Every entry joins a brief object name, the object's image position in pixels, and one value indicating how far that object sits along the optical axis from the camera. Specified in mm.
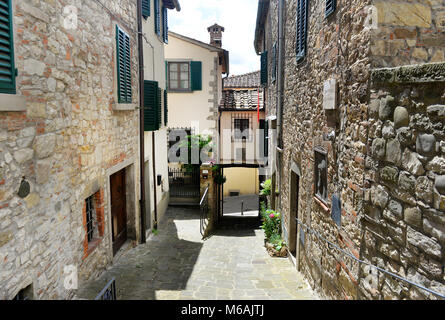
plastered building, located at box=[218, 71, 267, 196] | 15859
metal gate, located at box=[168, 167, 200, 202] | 15633
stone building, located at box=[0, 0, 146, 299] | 3309
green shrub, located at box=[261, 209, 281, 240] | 9543
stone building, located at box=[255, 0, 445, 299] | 2496
